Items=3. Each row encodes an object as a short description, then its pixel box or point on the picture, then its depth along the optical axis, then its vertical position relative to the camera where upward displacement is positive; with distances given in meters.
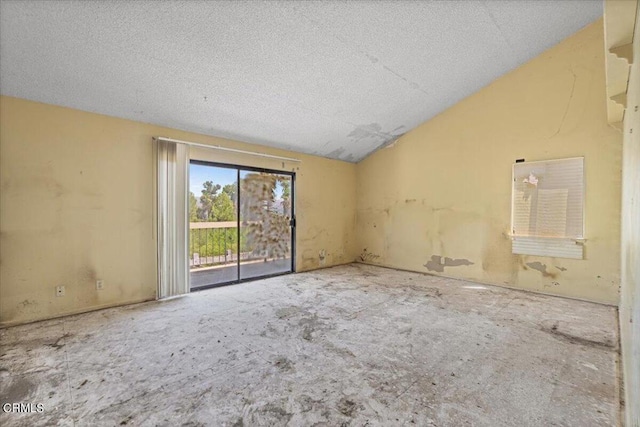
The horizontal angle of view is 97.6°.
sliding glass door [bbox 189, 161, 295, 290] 4.67 -0.23
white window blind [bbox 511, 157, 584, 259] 3.71 +0.03
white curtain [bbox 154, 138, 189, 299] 3.64 -0.08
